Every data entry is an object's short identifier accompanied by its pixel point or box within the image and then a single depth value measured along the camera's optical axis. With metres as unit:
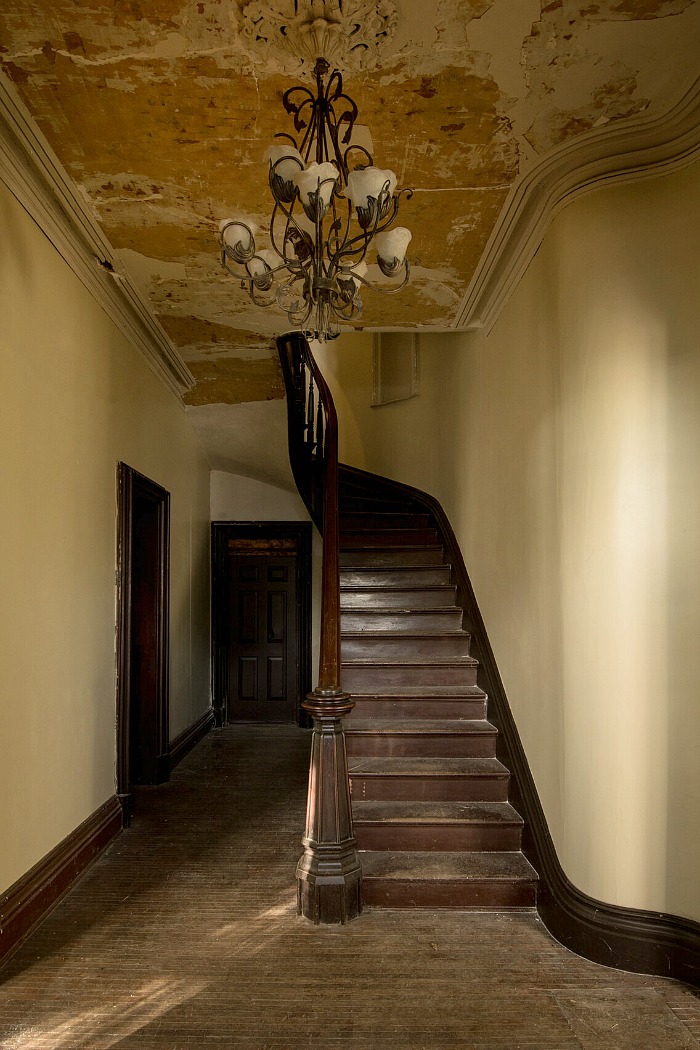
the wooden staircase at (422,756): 2.95
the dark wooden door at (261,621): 7.01
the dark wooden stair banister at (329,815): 2.80
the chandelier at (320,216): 2.04
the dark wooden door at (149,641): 4.72
